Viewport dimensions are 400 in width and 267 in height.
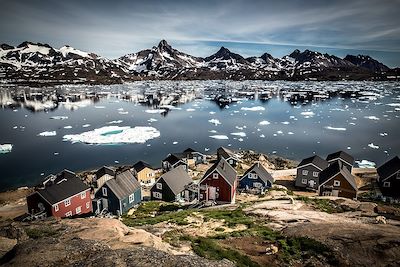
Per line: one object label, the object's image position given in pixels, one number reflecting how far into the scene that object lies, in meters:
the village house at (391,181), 39.44
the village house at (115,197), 35.44
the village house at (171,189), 39.44
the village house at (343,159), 47.69
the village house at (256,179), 42.25
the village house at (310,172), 43.56
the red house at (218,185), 36.69
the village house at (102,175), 46.25
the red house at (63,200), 32.47
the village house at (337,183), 38.47
